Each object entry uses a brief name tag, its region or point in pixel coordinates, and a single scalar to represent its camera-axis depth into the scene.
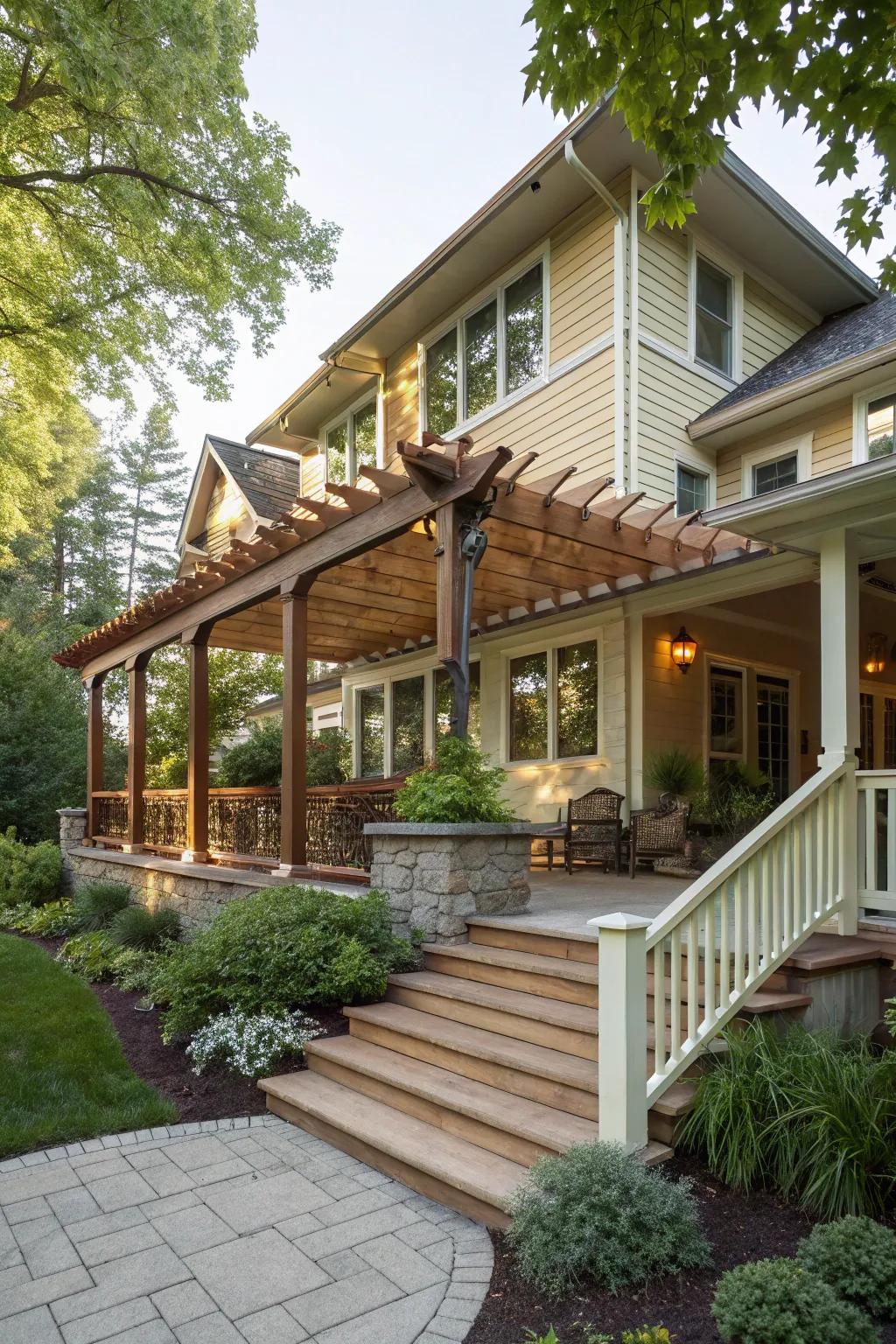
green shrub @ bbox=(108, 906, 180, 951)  7.99
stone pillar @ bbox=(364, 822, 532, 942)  5.20
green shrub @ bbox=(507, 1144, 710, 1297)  2.72
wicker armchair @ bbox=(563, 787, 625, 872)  7.70
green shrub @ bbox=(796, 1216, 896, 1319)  2.53
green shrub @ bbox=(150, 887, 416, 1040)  5.07
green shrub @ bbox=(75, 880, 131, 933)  9.09
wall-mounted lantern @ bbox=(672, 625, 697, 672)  8.31
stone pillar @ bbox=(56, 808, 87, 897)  12.49
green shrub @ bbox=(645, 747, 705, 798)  7.93
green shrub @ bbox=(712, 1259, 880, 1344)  2.29
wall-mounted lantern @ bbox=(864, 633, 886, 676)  9.44
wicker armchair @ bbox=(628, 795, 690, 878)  7.22
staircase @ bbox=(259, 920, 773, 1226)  3.43
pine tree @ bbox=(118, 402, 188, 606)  33.84
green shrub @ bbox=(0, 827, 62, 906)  11.40
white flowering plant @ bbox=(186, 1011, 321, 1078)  4.81
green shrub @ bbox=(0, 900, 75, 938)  9.64
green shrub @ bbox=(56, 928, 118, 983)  7.50
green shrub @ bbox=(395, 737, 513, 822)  5.25
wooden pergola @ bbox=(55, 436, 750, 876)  5.45
